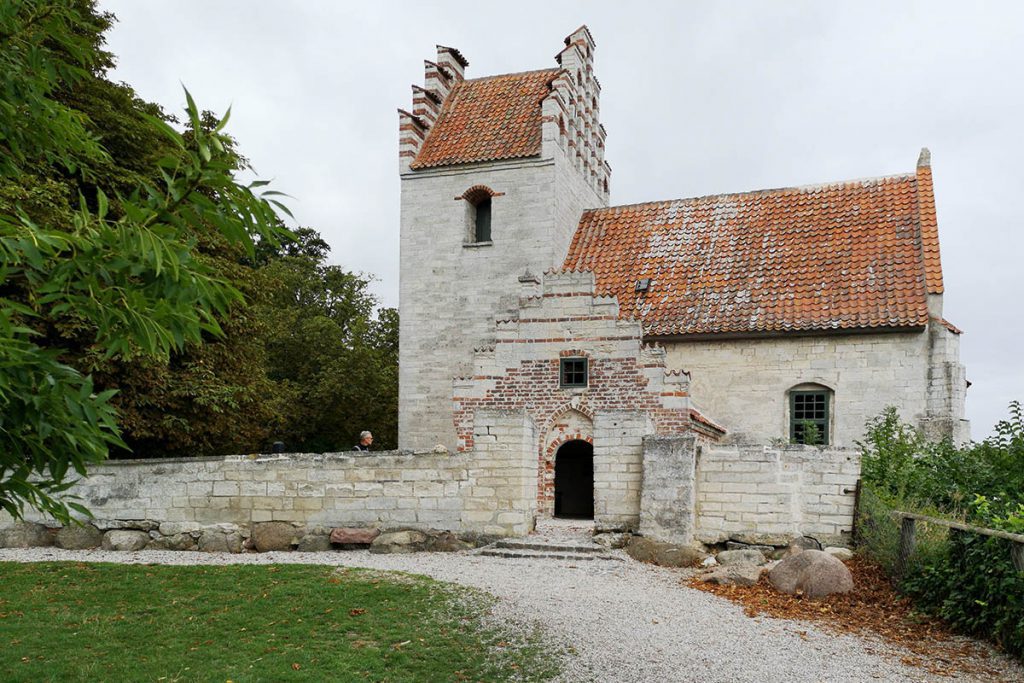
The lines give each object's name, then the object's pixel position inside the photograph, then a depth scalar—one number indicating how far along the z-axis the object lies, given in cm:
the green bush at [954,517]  855
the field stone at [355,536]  1390
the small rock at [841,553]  1266
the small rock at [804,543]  1316
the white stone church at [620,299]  1673
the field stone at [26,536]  1445
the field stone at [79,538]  1438
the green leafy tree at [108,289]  355
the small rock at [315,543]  1405
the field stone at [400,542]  1362
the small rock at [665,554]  1286
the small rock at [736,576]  1154
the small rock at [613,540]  1368
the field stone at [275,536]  1417
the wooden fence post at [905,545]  1076
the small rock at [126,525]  1470
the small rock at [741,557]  1248
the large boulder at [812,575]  1075
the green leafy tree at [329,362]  3195
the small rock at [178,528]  1446
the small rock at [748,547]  1336
